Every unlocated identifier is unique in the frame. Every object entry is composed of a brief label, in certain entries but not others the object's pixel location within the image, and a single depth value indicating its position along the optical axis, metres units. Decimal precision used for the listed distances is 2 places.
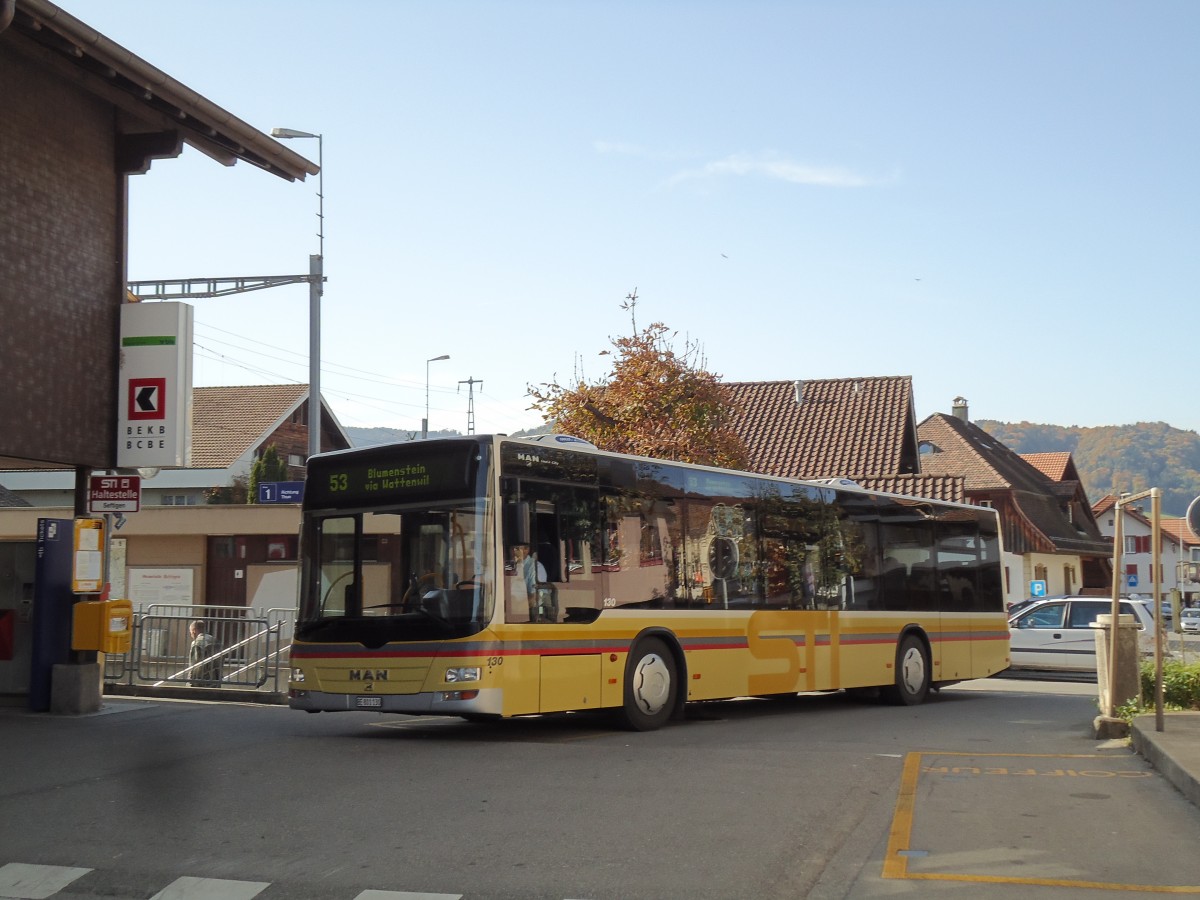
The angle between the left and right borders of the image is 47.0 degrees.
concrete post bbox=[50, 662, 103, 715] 15.38
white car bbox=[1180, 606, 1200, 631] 56.13
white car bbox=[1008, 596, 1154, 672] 25.58
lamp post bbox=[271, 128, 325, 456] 25.83
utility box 15.32
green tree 46.91
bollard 13.49
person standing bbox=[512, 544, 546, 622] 12.61
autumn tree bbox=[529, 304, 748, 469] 31.38
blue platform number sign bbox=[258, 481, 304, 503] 21.59
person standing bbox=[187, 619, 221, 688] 19.76
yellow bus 12.45
